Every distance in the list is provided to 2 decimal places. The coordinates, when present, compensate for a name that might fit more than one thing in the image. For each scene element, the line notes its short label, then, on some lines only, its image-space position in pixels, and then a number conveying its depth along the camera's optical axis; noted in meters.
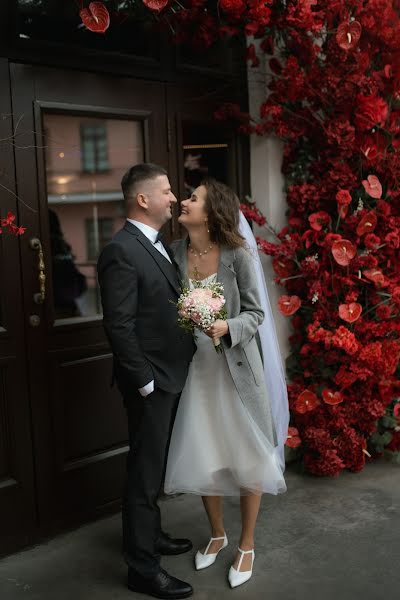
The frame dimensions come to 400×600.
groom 2.65
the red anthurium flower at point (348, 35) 3.52
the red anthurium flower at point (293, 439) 3.95
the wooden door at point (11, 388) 3.06
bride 2.85
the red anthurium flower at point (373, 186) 3.72
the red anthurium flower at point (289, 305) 3.90
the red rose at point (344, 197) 3.73
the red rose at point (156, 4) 3.06
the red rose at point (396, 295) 3.79
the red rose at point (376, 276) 3.80
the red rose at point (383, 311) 3.88
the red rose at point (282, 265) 3.96
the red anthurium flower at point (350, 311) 3.77
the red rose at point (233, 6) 3.30
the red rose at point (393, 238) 3.78
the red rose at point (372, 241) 3.77
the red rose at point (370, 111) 3.64
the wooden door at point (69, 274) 3.16
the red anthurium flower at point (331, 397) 3.90
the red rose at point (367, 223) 3.78
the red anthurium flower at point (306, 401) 3.92
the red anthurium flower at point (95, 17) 2.96
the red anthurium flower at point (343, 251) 3.75
